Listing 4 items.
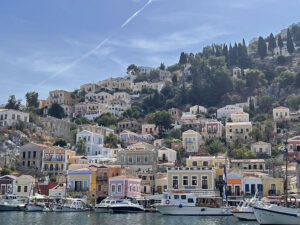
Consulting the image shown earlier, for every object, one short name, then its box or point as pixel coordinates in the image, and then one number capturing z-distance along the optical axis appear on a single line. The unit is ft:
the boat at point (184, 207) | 179.11
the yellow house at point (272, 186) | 209.86
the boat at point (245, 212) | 163.43
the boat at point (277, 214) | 130.52
